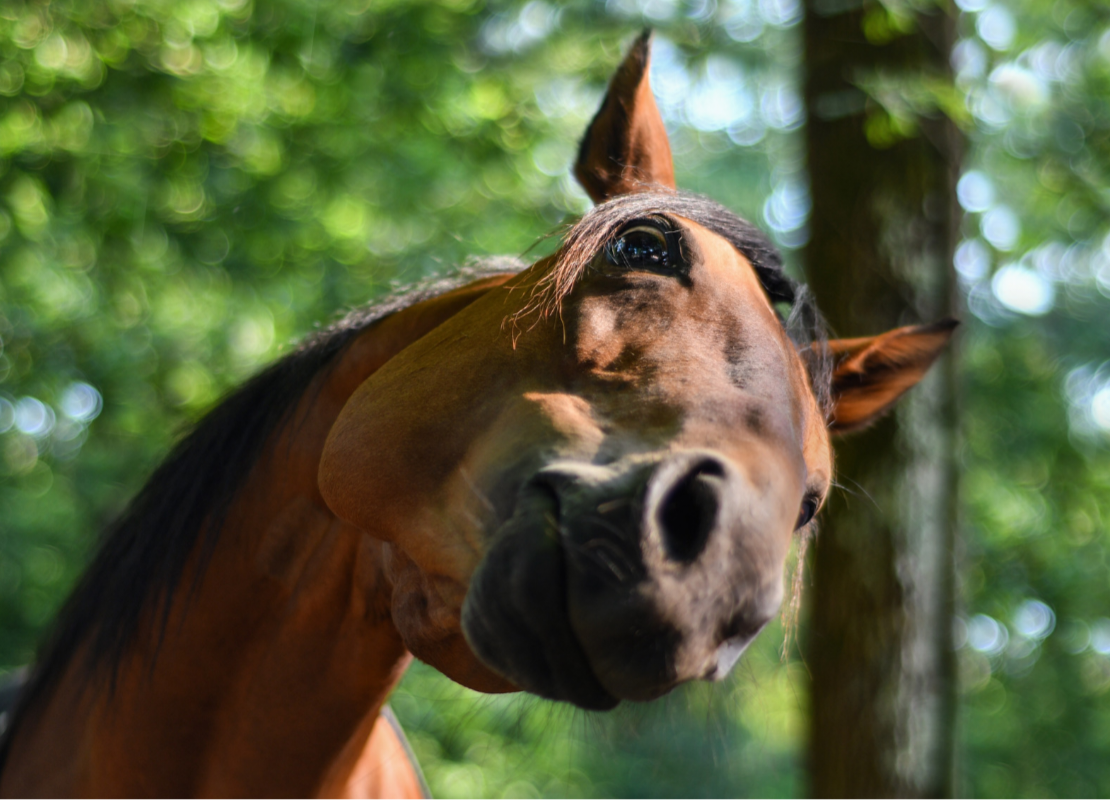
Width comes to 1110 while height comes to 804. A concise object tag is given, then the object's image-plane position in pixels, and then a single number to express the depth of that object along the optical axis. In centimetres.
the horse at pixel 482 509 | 345
